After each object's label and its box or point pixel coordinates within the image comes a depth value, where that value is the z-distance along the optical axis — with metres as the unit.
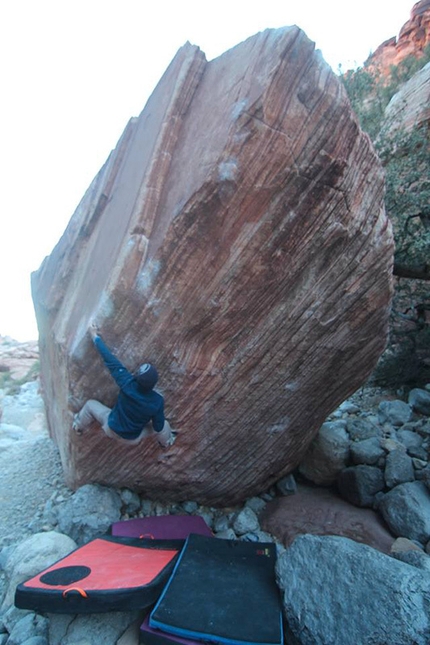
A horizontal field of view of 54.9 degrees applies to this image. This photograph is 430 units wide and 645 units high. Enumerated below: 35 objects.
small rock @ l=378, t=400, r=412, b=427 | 6.80
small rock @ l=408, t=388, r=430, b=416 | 7.07
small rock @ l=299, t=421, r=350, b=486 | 5.84
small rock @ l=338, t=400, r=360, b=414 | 7.76
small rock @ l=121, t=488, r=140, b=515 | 4.82
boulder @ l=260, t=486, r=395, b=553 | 4.92
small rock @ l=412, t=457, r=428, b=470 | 5.59
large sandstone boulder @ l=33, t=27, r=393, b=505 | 3.33
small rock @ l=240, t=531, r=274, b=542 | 4.92
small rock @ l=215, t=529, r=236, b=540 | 4.94
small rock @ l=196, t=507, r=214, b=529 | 5.14
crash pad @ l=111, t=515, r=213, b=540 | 4.34
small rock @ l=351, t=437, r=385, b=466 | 5.71
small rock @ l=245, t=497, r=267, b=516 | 5.51
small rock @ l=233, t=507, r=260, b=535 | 5.03
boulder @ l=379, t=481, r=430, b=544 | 4.74
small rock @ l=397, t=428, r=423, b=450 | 6.04
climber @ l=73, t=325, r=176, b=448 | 3.77
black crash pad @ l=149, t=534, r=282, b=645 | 2.93
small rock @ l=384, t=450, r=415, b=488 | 5.44
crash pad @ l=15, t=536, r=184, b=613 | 3.01
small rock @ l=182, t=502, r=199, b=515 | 5.15
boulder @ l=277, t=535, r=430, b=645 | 2.70
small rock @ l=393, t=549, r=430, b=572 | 3.55
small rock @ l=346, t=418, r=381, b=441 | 6.23
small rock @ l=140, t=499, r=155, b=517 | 4.89
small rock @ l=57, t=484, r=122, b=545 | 4.30
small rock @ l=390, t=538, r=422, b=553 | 4.46
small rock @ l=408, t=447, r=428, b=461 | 5.87
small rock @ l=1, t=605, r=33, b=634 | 3.45
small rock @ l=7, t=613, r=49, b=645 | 3.26
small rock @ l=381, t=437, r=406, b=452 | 5.83
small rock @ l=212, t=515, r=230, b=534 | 5.05
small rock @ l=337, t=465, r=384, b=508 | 5.41
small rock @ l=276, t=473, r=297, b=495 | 5.79
